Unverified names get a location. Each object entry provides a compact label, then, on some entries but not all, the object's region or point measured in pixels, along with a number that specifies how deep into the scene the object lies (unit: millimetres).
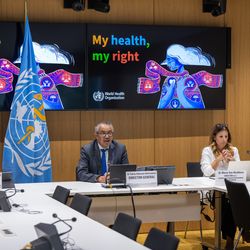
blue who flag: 7801
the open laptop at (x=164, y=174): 6949
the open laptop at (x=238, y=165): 6918
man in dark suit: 7465
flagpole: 7959
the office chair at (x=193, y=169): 8094
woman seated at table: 7352
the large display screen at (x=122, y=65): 8125
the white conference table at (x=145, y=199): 6578
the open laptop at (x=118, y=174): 6684
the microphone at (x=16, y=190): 6281
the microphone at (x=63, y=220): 4377
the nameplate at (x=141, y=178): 6699
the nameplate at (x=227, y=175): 6883
